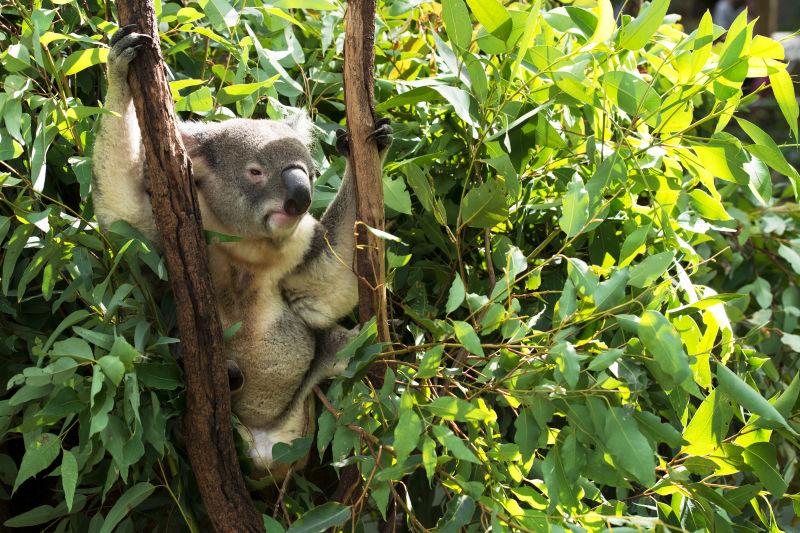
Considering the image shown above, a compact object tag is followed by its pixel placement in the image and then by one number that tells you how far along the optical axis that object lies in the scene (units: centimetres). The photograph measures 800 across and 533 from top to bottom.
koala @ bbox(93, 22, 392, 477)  190
